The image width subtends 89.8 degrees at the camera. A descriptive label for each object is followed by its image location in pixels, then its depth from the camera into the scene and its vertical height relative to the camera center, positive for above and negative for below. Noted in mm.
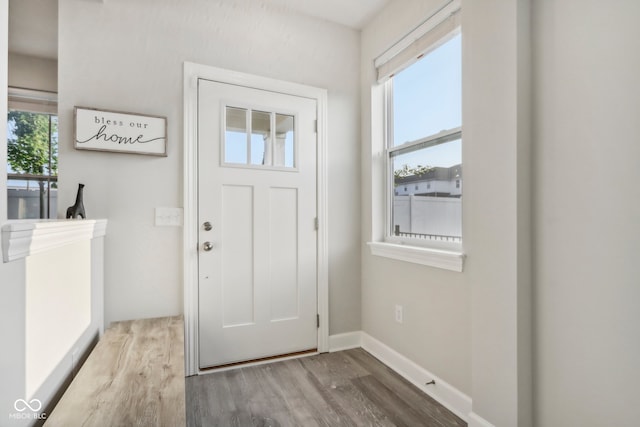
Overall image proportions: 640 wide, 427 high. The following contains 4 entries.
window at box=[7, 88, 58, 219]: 2025 +363
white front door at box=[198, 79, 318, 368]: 2246 -75
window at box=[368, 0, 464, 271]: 1910 +472
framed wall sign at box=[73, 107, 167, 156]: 1914 +509
